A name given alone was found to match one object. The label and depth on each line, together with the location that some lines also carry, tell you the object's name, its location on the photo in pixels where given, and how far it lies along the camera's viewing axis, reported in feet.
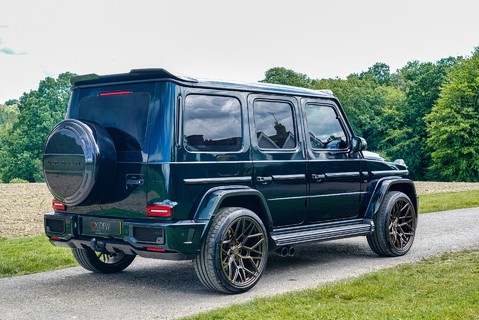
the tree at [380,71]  271.49
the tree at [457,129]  164.96
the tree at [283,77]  191.93
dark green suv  20.31
